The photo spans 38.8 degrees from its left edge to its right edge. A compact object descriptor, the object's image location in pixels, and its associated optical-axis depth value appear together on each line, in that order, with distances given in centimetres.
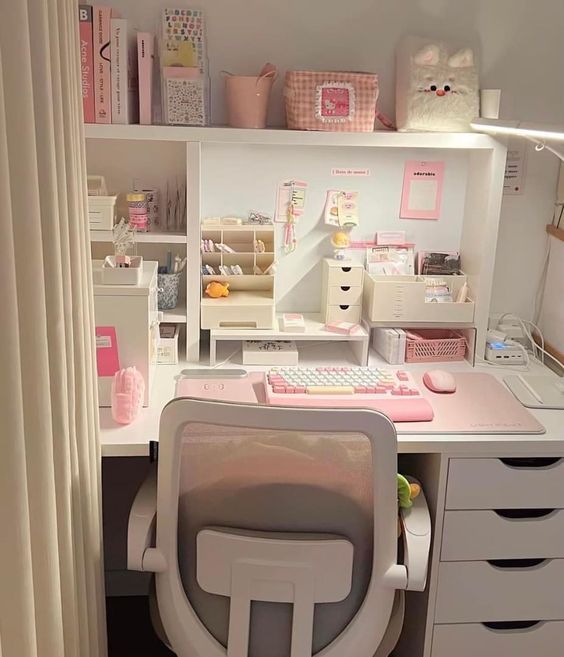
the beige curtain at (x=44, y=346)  102
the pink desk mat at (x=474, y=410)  185
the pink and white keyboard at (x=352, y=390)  191
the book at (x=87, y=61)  201
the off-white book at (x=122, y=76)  203
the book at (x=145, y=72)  208
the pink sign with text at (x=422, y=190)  239
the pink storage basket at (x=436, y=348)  232
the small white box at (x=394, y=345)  229
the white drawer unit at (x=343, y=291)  235
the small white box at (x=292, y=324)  229
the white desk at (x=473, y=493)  181
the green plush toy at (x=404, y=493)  172
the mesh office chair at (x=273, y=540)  149
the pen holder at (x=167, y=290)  228
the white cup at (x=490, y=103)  220
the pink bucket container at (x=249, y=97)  213
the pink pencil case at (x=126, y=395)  184
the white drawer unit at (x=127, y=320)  190
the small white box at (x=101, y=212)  214
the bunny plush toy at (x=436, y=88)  219
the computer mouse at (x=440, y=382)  207
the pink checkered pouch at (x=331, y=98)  213
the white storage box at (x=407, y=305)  229
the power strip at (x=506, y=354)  233
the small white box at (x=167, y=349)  223
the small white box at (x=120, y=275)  192
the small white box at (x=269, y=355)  227
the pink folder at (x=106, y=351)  191
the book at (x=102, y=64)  202
